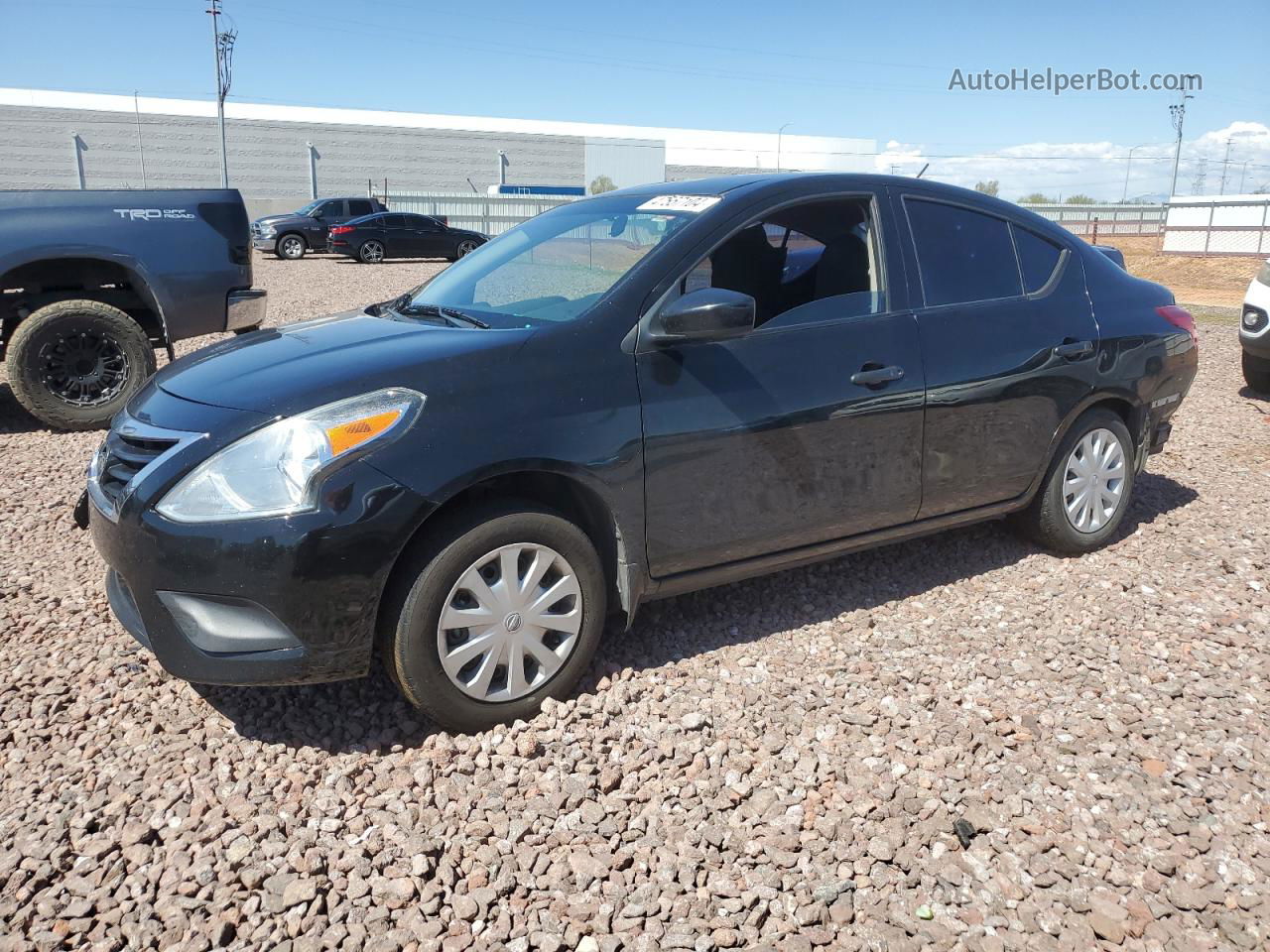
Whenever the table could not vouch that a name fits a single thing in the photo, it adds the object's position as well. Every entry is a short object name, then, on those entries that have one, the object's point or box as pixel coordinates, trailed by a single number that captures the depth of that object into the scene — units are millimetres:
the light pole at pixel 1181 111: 68250
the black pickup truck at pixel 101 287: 6754
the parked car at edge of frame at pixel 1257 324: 8336
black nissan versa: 2844
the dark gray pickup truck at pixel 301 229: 26859
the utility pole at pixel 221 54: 45625
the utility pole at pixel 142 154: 57397
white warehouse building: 56312
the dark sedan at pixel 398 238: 26031
